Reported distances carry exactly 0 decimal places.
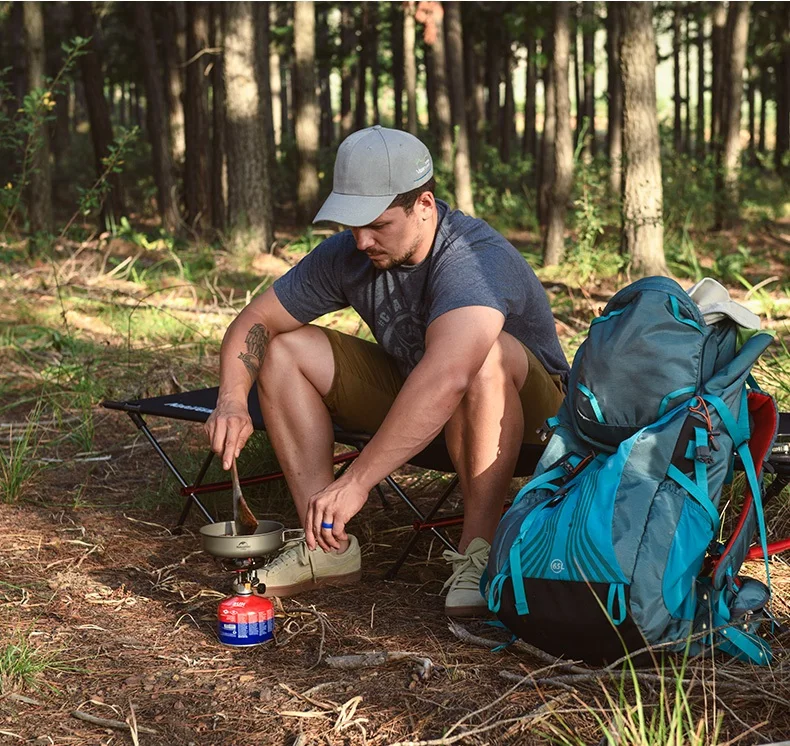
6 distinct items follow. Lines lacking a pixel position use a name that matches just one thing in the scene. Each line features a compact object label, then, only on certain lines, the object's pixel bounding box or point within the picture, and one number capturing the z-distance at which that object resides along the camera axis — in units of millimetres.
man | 2818
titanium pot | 2756
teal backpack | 2451
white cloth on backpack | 2709
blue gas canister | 2793
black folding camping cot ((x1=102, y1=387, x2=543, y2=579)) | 3248
